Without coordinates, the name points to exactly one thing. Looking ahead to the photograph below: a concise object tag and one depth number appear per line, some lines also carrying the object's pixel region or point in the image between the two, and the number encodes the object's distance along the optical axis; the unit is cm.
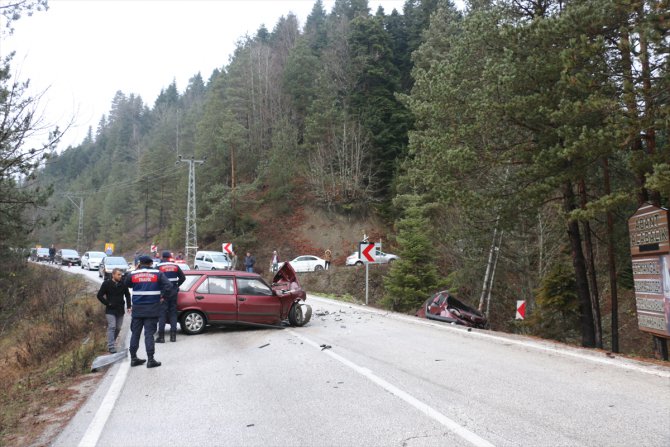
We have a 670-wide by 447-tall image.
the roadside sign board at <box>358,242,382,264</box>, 2022
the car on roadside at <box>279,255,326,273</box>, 3850
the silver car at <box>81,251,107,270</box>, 4350
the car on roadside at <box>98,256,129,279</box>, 3112
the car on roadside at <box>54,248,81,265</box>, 4967
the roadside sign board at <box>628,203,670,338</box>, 888
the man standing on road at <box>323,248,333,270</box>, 3798
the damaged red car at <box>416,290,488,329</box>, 1585
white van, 3472
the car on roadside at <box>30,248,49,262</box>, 5510
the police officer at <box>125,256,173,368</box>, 819
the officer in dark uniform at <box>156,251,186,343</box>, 1079
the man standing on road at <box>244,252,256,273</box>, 2898
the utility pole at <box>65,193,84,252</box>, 6371
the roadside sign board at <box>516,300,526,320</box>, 1948
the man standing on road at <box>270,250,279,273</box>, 3219
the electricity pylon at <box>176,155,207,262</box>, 3793
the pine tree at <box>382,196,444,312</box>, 2592
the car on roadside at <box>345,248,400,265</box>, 3766
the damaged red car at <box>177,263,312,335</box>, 1177
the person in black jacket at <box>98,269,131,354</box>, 1007
